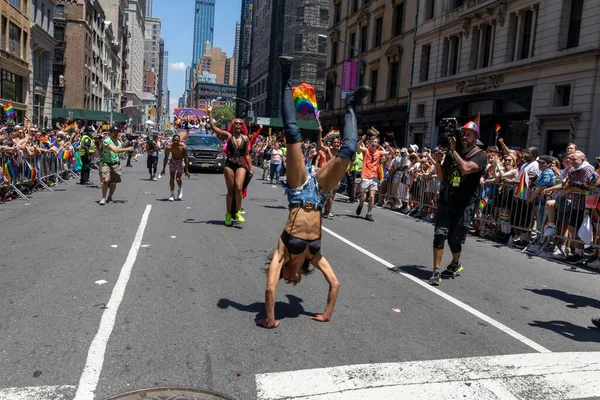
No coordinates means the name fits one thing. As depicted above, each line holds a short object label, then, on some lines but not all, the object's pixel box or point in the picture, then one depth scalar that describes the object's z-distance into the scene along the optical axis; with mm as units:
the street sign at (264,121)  64375
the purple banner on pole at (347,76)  42625
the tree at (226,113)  137700
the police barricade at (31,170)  12898
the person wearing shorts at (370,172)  12844
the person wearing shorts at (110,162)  12477
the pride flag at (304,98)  5195
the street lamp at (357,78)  41412
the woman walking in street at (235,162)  10016
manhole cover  3322
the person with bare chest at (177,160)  13734
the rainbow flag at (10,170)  12751
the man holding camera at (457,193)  6645
